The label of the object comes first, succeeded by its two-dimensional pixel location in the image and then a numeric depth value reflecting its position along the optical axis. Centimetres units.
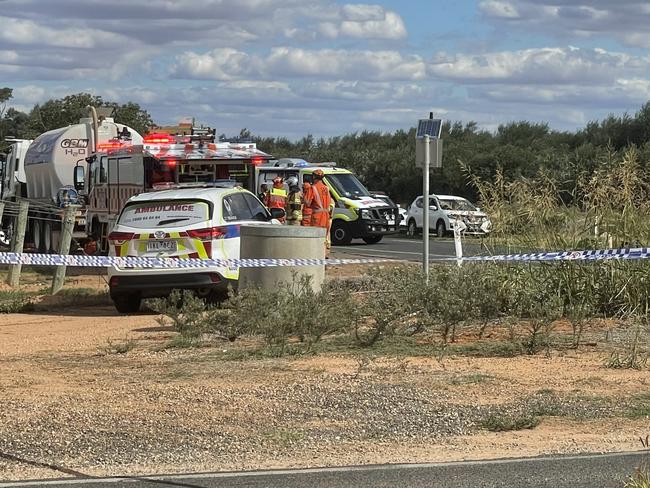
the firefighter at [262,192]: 2511
